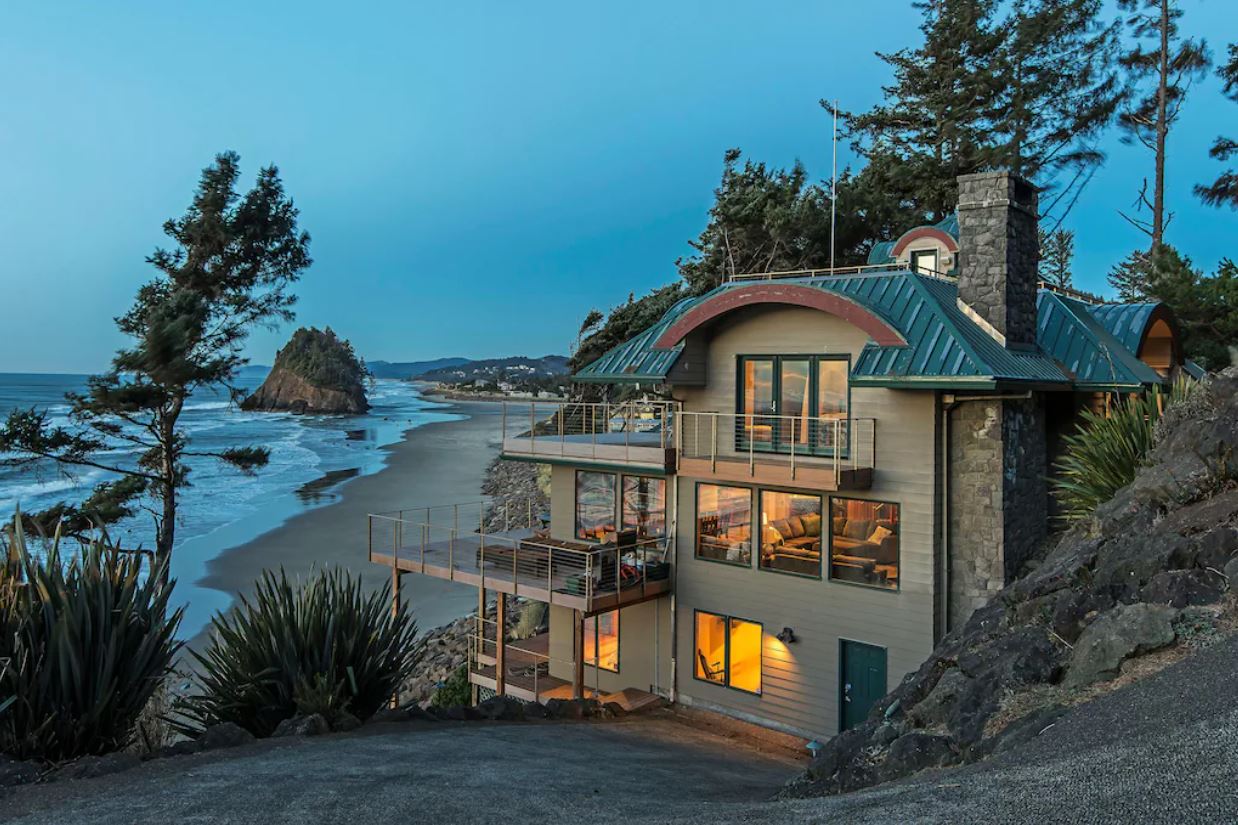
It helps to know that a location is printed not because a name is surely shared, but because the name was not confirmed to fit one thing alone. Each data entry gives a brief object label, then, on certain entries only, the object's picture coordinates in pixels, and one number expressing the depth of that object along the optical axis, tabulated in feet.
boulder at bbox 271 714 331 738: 22.39
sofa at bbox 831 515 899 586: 41.75
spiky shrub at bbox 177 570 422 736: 23.66
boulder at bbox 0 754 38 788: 17.56
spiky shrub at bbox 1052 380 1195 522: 30.60
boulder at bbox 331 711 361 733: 23.44
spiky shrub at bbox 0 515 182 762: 19.29
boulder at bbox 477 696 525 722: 30.01
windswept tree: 68.03
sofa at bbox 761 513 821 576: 44.01
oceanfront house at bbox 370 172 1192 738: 40.32
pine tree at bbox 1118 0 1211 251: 78.48
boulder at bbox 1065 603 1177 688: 15.57
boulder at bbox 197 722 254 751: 20.90
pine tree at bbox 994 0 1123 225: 94.79
